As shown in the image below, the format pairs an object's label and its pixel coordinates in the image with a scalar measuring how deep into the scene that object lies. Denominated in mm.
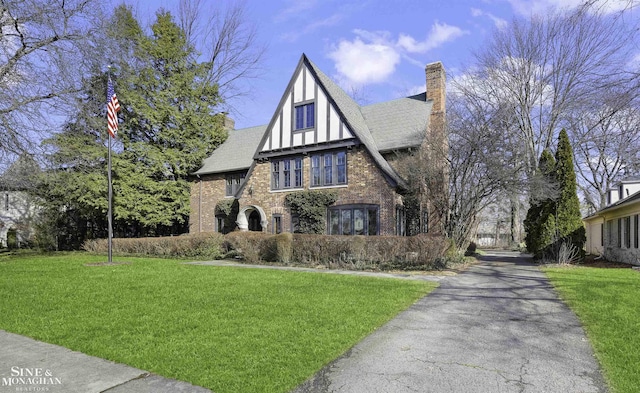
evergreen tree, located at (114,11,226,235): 23344
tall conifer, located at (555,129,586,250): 15359
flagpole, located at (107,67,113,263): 14312
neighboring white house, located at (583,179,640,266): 15066
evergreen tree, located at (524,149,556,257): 14914
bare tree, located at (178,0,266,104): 32531
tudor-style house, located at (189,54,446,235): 17266
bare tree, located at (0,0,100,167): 13312
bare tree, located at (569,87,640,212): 27219
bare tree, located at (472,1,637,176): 24734
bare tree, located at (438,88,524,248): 14516
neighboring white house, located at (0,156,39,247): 15305
